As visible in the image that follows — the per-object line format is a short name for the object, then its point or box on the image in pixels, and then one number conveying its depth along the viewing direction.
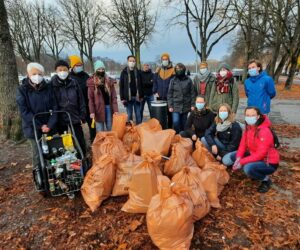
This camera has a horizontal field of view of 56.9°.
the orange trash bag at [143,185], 3.03
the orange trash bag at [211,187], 3.27
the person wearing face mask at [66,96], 4.11
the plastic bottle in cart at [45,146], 3.63
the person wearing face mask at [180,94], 5.48
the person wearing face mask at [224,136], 4.27
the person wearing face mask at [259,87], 4.87
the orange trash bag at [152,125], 4.45
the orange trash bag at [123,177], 3.45
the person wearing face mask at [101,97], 5.05
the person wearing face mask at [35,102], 3.80
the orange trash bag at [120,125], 4.70
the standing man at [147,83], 6.57
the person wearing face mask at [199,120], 4.77
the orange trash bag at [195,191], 2.93
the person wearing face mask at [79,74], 5.10
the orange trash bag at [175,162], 3.74
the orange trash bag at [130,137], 4.54
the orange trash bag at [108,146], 3.92
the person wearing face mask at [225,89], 4.90
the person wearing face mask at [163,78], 6.08
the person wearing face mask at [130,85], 5.97
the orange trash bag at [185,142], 4.13
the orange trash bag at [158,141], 3.98
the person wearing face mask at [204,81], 5.36
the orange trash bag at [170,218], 2.43
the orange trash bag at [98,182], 3.31
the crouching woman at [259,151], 3.61
